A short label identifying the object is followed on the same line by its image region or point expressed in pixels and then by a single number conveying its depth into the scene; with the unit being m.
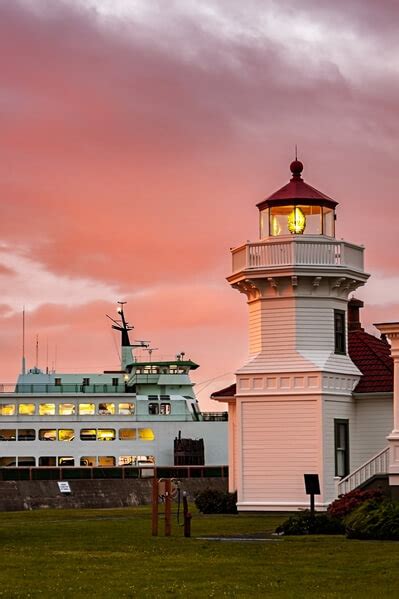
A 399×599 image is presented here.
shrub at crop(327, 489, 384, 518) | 37.00
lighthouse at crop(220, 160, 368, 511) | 44.62
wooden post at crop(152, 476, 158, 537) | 32.50
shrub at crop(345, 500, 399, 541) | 30.27
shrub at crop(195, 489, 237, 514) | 46.62
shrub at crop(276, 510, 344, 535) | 32.84
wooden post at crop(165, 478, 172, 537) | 31.79
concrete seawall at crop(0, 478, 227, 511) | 55.38
